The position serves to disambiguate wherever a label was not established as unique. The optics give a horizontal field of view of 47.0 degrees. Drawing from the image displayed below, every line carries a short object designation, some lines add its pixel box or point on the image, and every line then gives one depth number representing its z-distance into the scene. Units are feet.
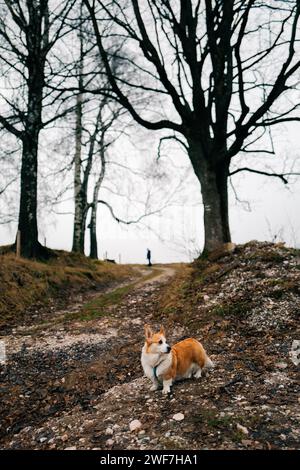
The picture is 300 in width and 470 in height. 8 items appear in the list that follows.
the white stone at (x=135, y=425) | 12.79
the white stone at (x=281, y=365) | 17.31
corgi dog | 15.11
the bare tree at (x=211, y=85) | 35.42
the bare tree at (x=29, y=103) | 41.78
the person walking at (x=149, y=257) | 82.28
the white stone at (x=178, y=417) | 13.02
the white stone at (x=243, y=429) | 11.74
